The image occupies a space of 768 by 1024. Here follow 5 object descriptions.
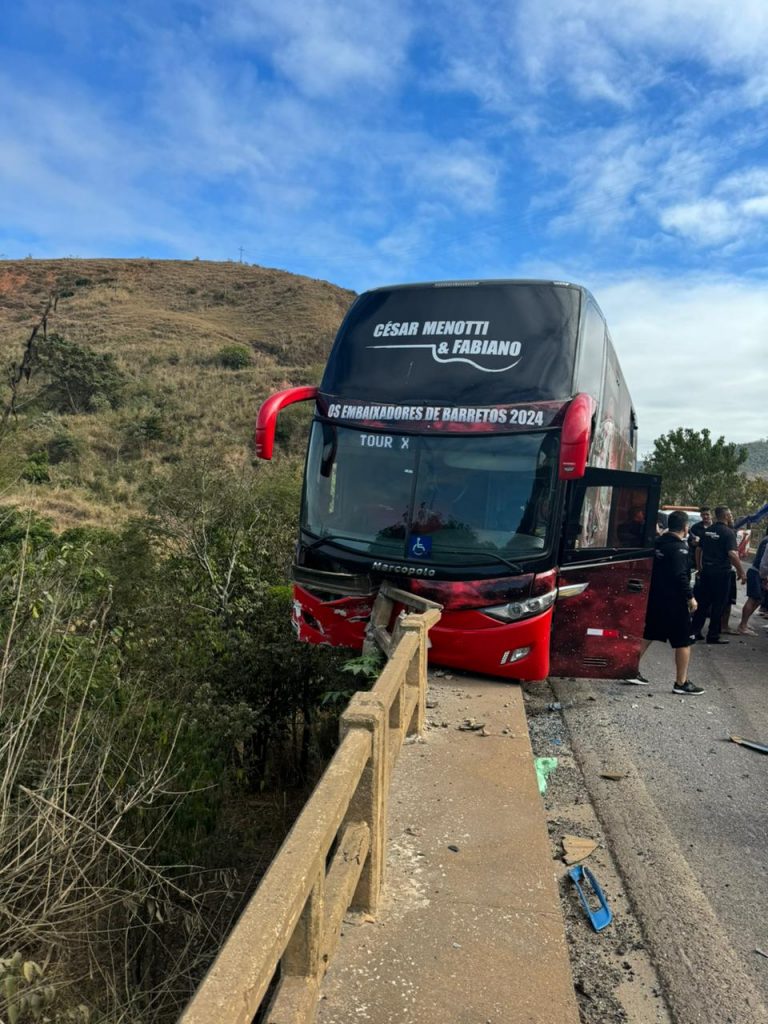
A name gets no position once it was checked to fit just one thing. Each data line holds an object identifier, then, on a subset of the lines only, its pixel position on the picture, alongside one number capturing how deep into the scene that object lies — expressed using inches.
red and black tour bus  235.3
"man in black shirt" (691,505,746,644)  394.0
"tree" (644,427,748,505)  1429.6
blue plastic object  144.8
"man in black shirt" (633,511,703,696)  298.4
